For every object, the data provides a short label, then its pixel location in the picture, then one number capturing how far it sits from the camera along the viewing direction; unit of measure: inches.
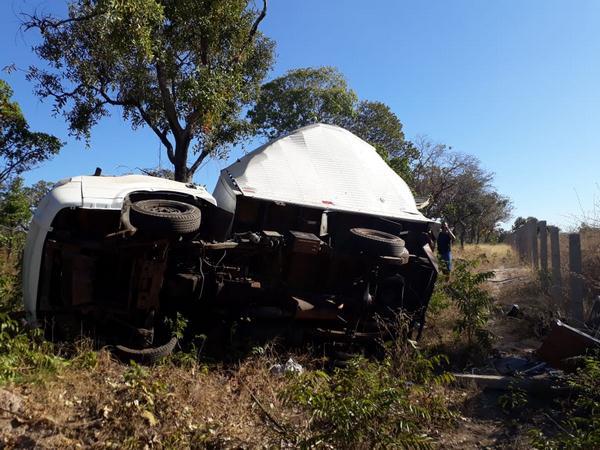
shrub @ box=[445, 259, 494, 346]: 275.6
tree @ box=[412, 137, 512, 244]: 1052.5
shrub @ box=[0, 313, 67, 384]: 152.0
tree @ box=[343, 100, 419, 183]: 1087.0
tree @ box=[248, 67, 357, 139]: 946.1
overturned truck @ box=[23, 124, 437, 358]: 199.8
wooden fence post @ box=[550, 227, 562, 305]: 333.1
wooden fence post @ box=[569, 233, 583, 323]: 304.3
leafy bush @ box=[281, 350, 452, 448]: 123.6
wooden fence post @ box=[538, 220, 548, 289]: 418.7
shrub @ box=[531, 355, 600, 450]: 127.3
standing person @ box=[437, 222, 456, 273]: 417.7
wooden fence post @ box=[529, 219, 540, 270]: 499.0
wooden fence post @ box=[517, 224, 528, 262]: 589.4
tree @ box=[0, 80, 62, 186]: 601.9
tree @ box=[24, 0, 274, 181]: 450.9
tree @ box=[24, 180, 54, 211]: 1269.2
